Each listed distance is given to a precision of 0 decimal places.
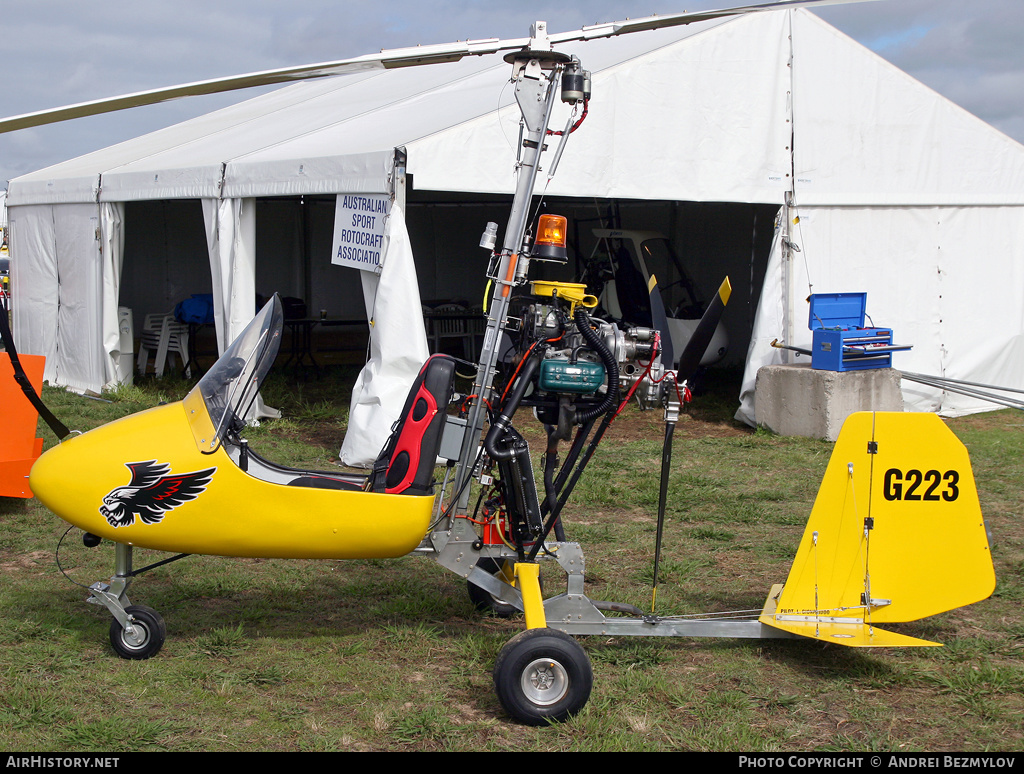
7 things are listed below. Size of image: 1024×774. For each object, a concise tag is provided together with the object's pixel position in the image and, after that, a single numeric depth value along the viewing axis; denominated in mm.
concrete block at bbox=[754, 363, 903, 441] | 8375
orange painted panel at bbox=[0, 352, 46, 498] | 5859
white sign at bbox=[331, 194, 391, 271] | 7406
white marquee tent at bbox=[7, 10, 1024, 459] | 7625
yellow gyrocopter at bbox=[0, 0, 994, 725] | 3523
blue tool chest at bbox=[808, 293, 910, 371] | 8422
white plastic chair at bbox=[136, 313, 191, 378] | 12258
